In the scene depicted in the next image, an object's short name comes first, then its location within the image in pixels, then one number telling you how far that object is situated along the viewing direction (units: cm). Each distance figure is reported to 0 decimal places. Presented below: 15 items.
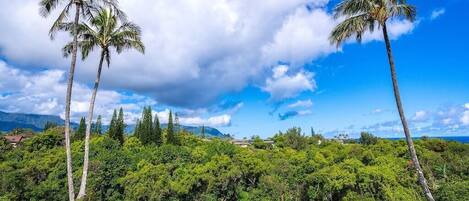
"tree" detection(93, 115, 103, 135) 9419
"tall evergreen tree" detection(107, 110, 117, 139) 6681
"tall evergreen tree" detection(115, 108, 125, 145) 6694
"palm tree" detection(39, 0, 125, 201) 1553
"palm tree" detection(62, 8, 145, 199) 1648
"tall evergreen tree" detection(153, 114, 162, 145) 6990
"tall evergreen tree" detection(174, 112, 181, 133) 9772
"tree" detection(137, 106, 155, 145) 6806
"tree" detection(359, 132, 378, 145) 7946
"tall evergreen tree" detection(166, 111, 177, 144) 6834
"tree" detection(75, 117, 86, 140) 6464
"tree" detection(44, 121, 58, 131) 11169
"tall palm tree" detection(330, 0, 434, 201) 1316
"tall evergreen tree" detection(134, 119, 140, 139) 7068
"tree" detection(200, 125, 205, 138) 11592
